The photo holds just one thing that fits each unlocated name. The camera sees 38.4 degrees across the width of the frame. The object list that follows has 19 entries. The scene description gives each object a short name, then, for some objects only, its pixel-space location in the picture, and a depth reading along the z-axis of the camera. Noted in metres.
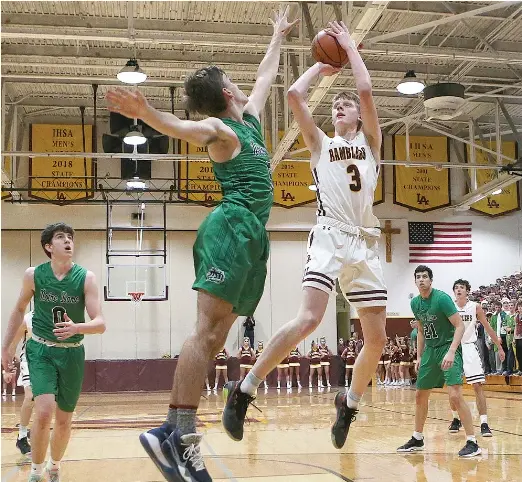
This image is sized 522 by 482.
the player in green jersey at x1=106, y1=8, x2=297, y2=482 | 3.51
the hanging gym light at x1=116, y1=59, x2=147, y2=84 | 13.16
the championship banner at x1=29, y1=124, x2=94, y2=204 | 22.81
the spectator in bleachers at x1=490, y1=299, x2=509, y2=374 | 18.36
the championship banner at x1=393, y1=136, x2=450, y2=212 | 24.78
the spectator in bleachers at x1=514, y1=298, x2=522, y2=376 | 16.88
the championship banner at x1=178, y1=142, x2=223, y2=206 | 23.38
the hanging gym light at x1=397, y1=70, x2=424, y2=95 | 13.96
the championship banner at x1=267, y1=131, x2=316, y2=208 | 23.84
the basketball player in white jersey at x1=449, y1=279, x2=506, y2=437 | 9.29
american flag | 25.67
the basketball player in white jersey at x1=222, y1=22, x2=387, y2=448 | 4.79
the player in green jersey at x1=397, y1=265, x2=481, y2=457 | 7.98
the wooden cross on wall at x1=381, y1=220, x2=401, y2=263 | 25.28
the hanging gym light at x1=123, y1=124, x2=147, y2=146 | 16.95
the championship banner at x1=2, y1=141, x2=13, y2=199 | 21.25
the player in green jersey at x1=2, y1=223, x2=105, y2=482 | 5.64
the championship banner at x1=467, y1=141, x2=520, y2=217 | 25.58
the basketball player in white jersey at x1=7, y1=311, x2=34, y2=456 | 8.13
